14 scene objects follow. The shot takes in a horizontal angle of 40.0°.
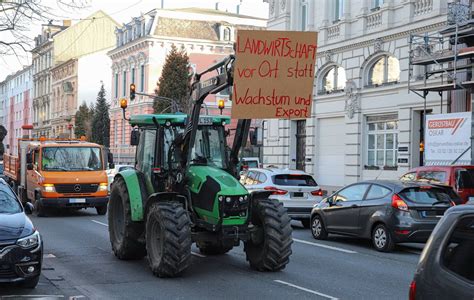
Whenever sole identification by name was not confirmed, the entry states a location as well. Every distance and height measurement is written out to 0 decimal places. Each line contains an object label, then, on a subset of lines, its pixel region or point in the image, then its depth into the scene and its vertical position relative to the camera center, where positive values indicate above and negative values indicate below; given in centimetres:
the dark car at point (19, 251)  820 -143
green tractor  966 -89
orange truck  1998 -108
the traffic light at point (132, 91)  2705 +213
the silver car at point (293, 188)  1702 -116
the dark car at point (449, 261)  416 -76
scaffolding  2173 +309
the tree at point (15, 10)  1607 +323
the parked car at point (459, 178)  1529 -74
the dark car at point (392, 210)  1259 -129
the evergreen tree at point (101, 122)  6950 +201
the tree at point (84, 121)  7044 +213
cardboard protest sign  937 +103
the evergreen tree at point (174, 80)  5016 +479
